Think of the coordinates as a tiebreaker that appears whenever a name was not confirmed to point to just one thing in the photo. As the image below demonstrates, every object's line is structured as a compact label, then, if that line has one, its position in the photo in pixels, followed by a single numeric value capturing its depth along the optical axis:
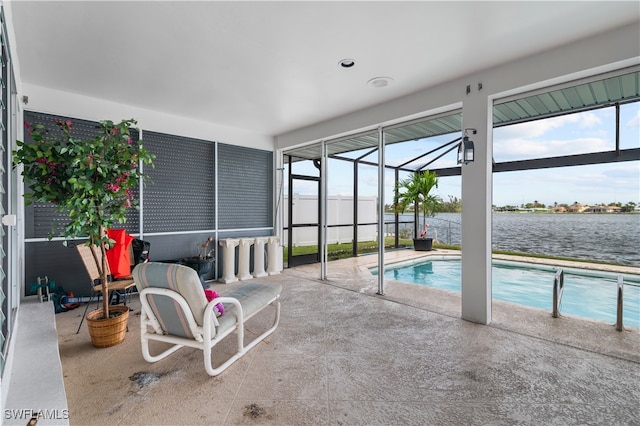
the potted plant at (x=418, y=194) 6.27
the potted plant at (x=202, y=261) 4.57
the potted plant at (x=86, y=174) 2.43
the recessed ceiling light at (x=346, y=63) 3.06
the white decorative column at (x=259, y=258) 5.66
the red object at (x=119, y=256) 3.49
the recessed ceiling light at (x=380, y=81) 3.48
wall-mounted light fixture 3.20
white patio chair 2.19
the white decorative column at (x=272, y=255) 5.88
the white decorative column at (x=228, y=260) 5.24
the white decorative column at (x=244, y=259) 5.43
